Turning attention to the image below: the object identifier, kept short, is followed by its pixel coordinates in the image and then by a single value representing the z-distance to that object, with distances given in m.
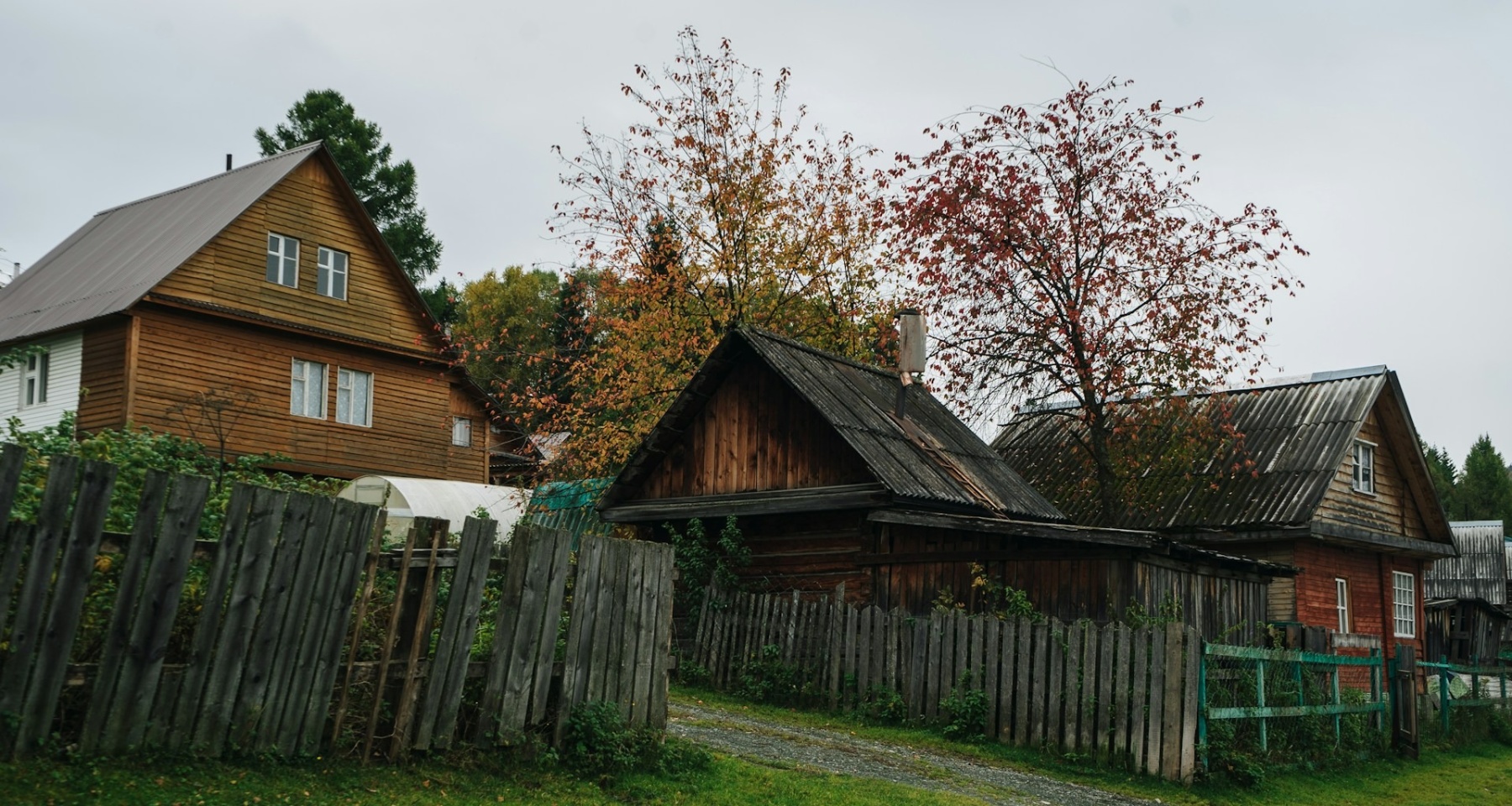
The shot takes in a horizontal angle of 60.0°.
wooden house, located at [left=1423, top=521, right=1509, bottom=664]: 48.22
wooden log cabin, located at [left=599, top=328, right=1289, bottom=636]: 16.75
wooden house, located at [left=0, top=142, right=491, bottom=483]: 28.14
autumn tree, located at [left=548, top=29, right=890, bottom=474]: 28.91
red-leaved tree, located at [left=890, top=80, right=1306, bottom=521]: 25.23
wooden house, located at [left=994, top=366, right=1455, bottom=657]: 25.94
